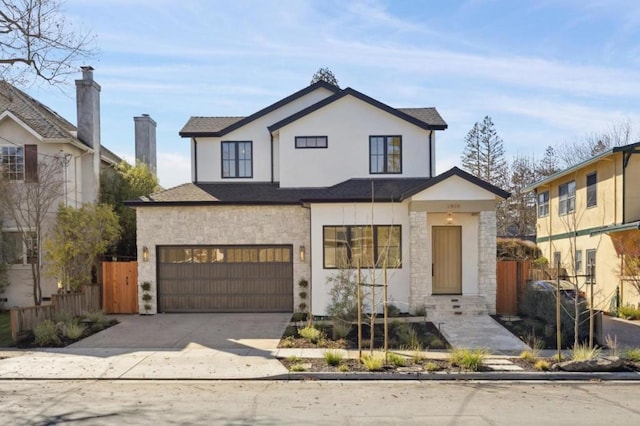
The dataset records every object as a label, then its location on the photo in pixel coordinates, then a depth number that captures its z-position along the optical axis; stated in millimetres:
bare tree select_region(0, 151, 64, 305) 15500
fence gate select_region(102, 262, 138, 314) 16656
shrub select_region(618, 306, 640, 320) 15402
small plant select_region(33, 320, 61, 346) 11812
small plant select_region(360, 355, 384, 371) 9258
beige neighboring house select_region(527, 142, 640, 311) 16789
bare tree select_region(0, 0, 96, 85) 11617
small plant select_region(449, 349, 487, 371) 9266
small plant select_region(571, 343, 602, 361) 9451
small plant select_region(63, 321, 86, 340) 12289
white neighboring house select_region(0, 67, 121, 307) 17406
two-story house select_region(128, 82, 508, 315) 15016
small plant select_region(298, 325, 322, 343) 11867
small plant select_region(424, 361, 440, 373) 9234
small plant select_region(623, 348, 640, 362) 9773
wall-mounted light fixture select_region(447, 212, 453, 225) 15708
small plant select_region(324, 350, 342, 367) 9703
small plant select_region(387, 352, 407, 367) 9617
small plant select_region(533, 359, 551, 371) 9281
